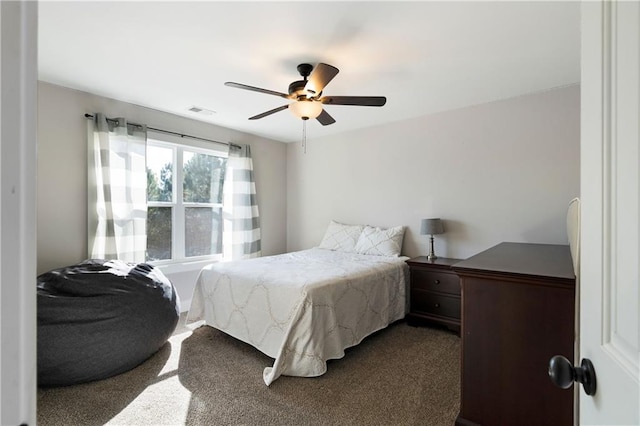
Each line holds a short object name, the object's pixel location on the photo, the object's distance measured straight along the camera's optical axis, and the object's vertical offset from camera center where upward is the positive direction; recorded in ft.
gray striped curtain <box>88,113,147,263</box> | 9.72 +0.73
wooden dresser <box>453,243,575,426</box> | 4.46 -2.05
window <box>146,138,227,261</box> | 11.61 +0.45
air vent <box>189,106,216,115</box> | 11.09 +3.82
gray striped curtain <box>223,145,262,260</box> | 13.62 +0.16
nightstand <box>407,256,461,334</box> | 9.78 -2.79
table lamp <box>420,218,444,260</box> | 10.83 -0.62
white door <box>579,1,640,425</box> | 1.53 +0.02
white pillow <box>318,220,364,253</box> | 13.09 -1.16
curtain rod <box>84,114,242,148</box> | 10.03 +3.08
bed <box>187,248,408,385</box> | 7.06 -2.56
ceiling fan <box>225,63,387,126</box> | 7.22 +2.80
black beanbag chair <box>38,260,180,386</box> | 6.48 -2.56
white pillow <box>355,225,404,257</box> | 11.75 -1.23
